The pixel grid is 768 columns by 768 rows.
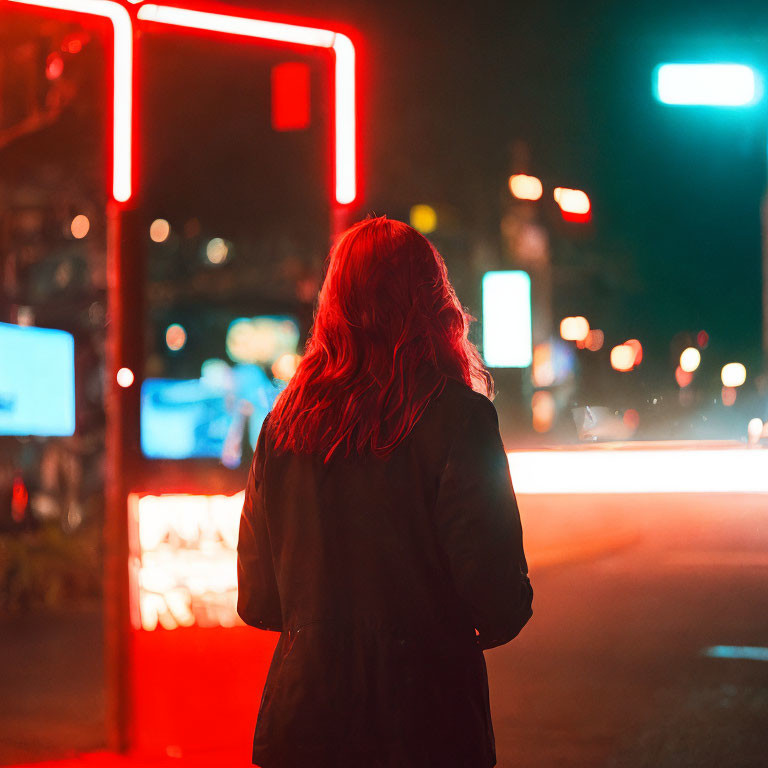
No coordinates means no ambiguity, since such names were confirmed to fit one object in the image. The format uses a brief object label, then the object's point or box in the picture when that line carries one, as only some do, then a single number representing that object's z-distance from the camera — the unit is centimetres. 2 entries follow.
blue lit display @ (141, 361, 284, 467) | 1556
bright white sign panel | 941
